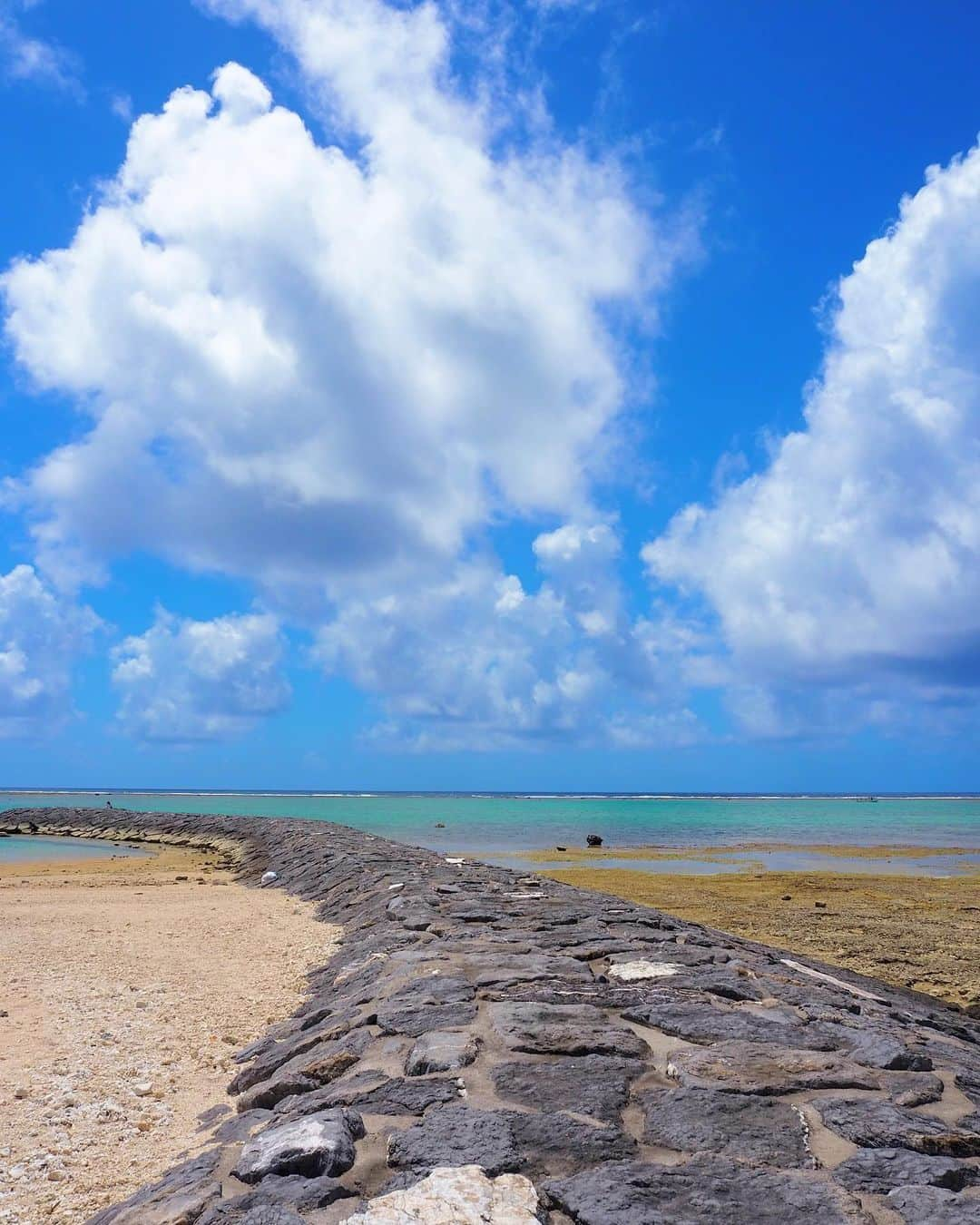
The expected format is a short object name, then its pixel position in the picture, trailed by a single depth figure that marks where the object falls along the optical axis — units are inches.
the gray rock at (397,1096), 161.6
